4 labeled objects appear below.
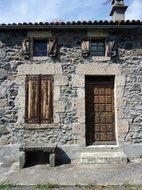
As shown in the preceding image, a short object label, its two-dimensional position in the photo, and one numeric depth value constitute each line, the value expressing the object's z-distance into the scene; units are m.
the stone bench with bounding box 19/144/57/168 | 3.96
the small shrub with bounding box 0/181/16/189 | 3.16
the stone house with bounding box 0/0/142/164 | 4.36
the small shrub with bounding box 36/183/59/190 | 3.13
